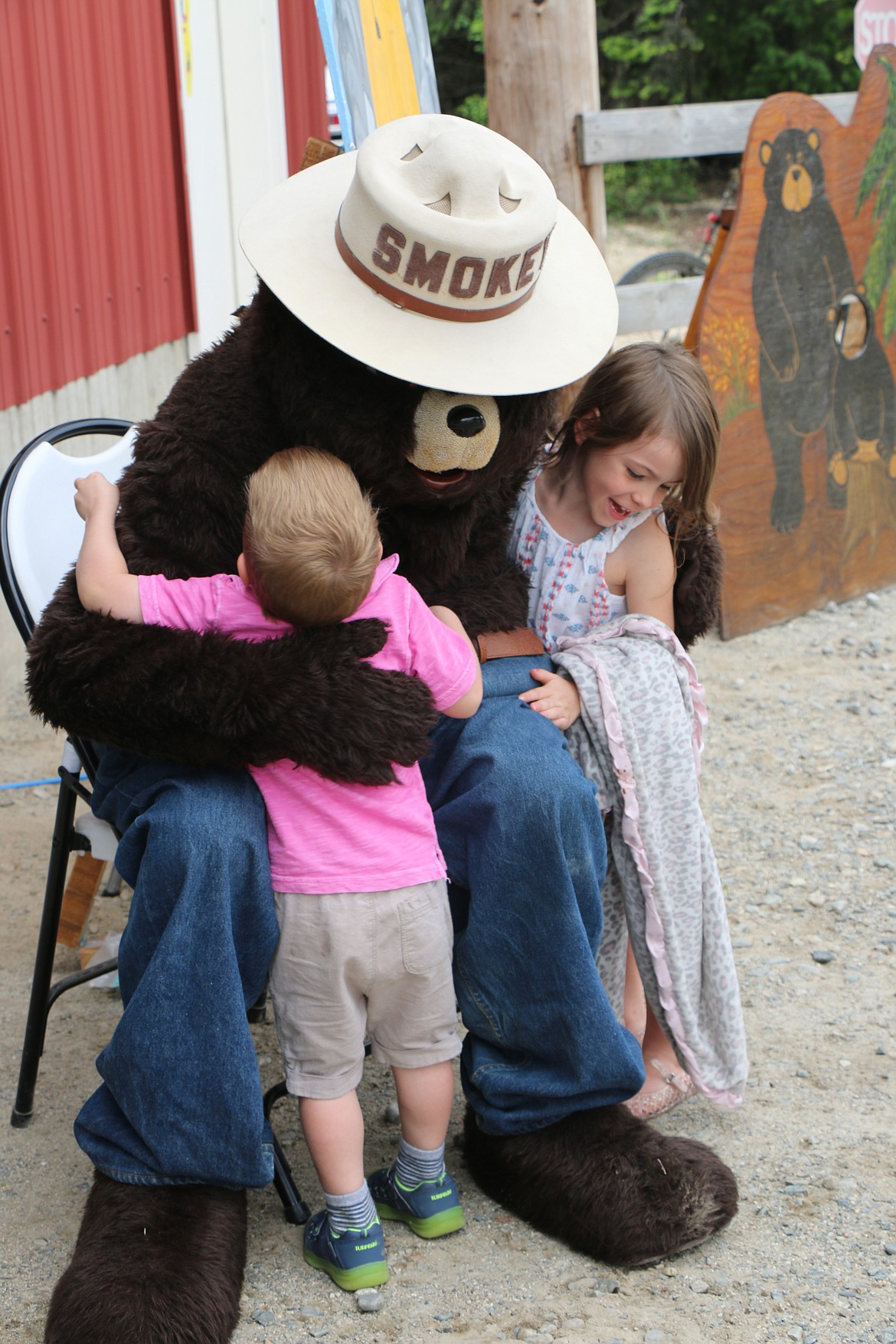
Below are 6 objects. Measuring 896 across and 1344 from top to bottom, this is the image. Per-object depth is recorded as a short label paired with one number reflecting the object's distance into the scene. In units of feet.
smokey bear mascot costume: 5.90
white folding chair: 7.23
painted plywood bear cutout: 15.21
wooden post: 12.85
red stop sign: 17.16
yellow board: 9.54
